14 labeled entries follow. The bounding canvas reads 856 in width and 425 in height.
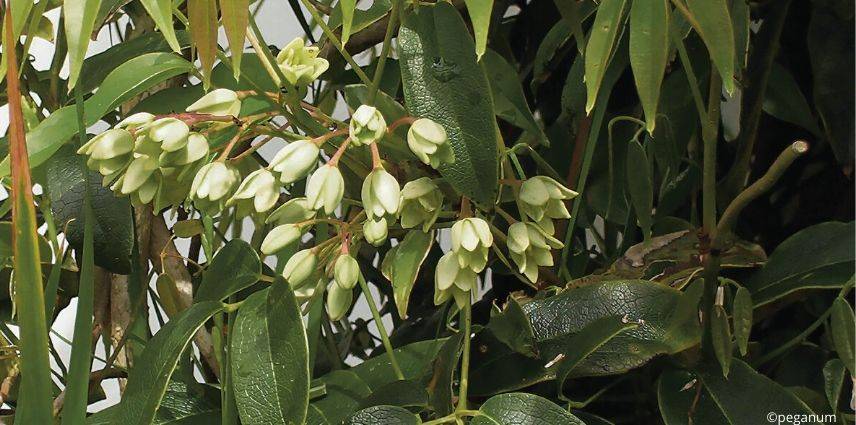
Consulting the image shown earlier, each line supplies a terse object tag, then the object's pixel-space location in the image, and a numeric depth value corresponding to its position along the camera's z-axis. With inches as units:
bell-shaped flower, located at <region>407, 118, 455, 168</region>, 34.6
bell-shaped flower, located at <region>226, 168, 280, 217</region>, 34.9
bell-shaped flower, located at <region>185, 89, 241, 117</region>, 35.5
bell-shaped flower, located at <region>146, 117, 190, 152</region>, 34.5
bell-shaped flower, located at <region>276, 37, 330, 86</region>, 36.2
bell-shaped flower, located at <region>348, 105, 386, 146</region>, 34.3
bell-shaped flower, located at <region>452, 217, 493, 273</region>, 35.1
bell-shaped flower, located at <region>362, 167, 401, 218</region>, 34.4
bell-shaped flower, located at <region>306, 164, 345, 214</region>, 34.8
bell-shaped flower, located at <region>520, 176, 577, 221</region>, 35.9
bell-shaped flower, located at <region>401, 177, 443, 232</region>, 35.5
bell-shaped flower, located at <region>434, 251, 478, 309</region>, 35.7
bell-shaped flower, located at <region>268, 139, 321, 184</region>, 34.7
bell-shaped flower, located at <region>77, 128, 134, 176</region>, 34.8
